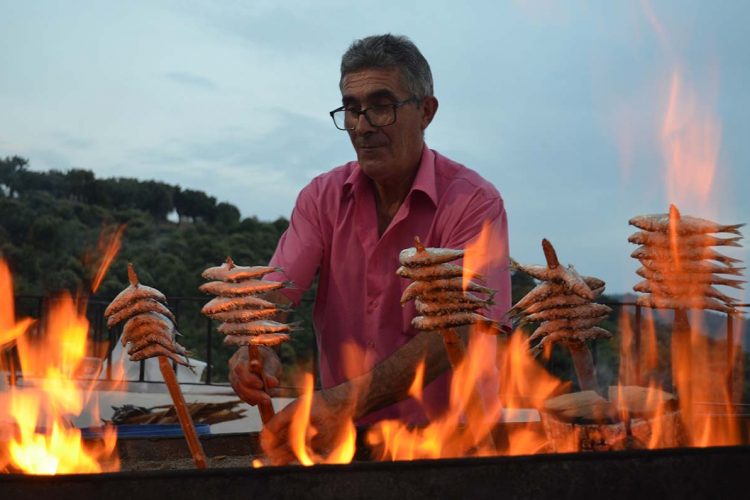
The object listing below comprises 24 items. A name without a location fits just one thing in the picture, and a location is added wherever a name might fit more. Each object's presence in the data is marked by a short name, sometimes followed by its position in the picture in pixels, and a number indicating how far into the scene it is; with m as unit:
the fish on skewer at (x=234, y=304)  2.04
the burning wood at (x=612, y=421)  2.06
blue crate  2.74
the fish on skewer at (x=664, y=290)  1.97
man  3.40
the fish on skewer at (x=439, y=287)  1.90
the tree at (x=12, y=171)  27.20
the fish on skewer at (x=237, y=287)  2.05
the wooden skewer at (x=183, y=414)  2.13
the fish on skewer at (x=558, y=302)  1.97
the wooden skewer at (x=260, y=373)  2.15
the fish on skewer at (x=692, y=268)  1.93
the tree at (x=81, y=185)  27.73
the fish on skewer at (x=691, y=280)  1.94
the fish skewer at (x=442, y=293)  1.89
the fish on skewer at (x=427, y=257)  1.89
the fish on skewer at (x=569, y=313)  1.96
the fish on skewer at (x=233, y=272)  2.07
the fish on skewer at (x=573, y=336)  1.95
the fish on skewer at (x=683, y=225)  1.91
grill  1.77
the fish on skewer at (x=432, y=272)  1.89
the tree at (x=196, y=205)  26.78
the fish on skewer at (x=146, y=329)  2.14
